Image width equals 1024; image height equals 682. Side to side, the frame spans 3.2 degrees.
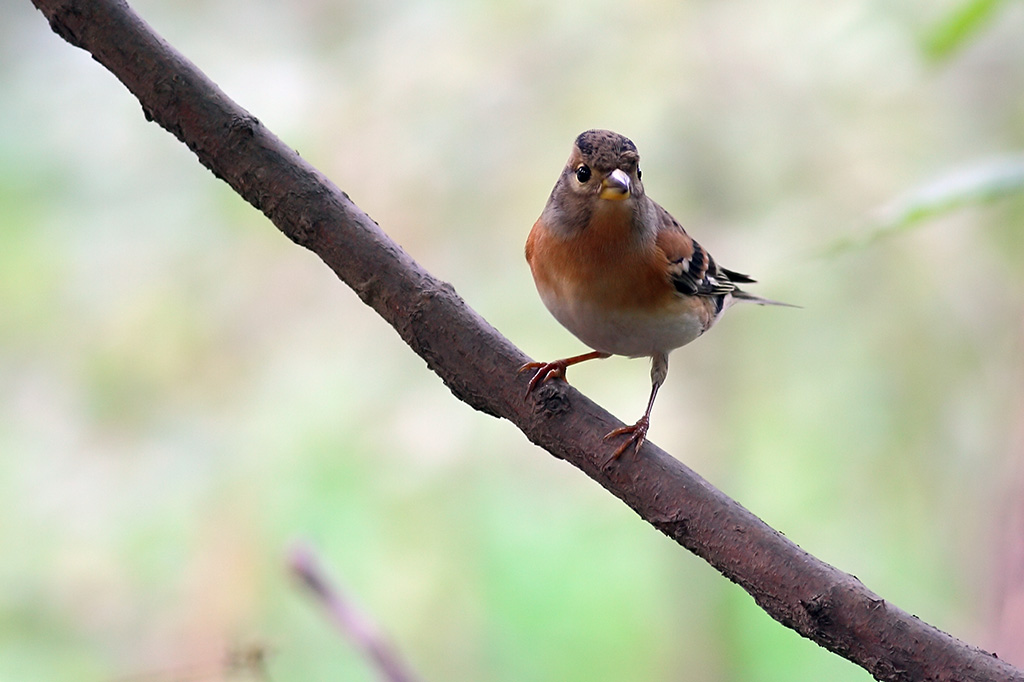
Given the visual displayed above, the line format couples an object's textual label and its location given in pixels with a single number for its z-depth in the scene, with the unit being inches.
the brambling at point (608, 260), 219.4
